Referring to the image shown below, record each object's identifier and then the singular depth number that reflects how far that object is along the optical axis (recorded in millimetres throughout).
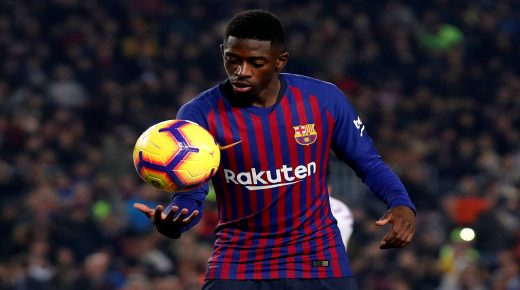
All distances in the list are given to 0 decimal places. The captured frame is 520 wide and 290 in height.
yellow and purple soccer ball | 9531
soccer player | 9781
